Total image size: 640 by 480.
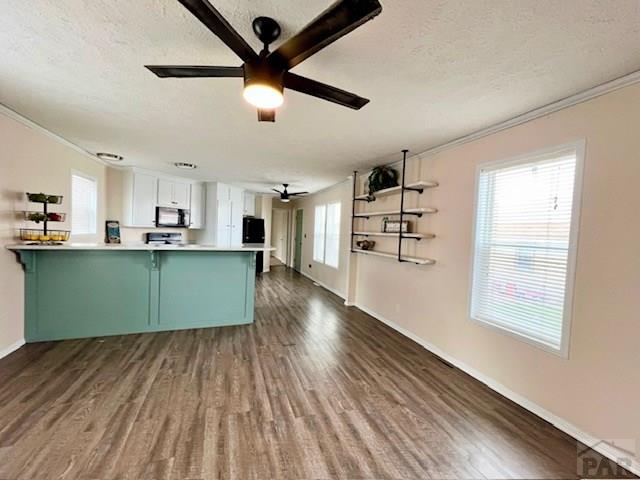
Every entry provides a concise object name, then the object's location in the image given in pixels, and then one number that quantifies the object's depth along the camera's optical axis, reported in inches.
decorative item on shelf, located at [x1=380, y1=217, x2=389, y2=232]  166.9
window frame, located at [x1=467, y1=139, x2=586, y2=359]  79.4
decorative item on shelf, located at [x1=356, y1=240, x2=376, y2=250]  187.8
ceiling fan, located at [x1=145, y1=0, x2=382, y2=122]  41.3
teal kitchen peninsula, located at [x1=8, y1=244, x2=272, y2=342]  124.7
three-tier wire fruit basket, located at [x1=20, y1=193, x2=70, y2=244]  112.8
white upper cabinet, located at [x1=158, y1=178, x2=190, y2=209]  223.3
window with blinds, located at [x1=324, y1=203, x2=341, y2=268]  252.5
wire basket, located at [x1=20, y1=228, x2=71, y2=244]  115.3
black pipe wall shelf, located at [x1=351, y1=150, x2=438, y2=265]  134.4
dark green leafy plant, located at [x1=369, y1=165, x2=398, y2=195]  162.4
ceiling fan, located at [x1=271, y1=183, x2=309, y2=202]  248.9
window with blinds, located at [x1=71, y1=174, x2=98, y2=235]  158.6
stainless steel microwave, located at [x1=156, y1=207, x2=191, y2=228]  221.0
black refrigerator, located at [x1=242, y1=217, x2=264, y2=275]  301.3
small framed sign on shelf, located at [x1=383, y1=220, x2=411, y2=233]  151.5
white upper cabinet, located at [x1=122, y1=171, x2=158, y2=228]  206.8
